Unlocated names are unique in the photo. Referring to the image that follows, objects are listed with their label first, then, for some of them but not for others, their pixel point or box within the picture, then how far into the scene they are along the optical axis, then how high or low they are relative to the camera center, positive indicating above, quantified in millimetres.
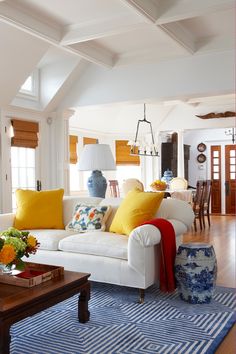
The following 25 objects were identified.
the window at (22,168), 6316 +100
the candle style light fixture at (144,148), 8179 +556
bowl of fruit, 7664 -259
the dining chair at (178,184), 8422 -267
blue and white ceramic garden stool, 3330 -866
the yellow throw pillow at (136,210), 3795 -371
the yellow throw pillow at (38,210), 4500 -423
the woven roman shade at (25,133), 6203 +660
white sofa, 3379 -710
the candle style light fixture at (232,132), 10977 +1096
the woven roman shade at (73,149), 8688 +541
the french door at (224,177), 11391 -186
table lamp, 4844 +172
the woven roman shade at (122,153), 10070 +498
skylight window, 6516 +1475
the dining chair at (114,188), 8586 -335
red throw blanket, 3486 -786
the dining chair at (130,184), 7613 -227
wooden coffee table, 2244 -783
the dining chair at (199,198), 8227 -562
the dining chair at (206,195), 8450 -535
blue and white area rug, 2572 -1135
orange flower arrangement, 2479 -475
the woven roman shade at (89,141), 9143 +767
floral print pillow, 4227 -496
